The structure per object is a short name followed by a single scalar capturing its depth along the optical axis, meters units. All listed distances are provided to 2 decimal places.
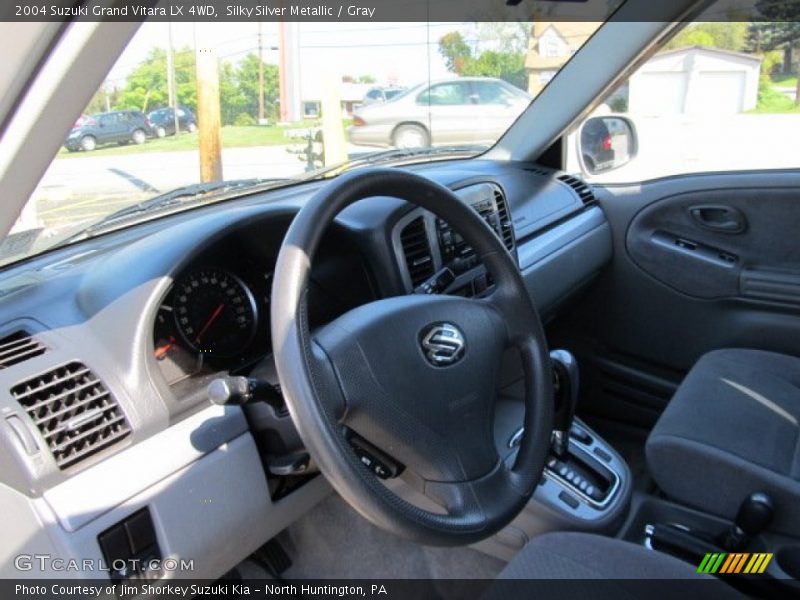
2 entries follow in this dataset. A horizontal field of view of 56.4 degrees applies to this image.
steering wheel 1.14
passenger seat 1.85
